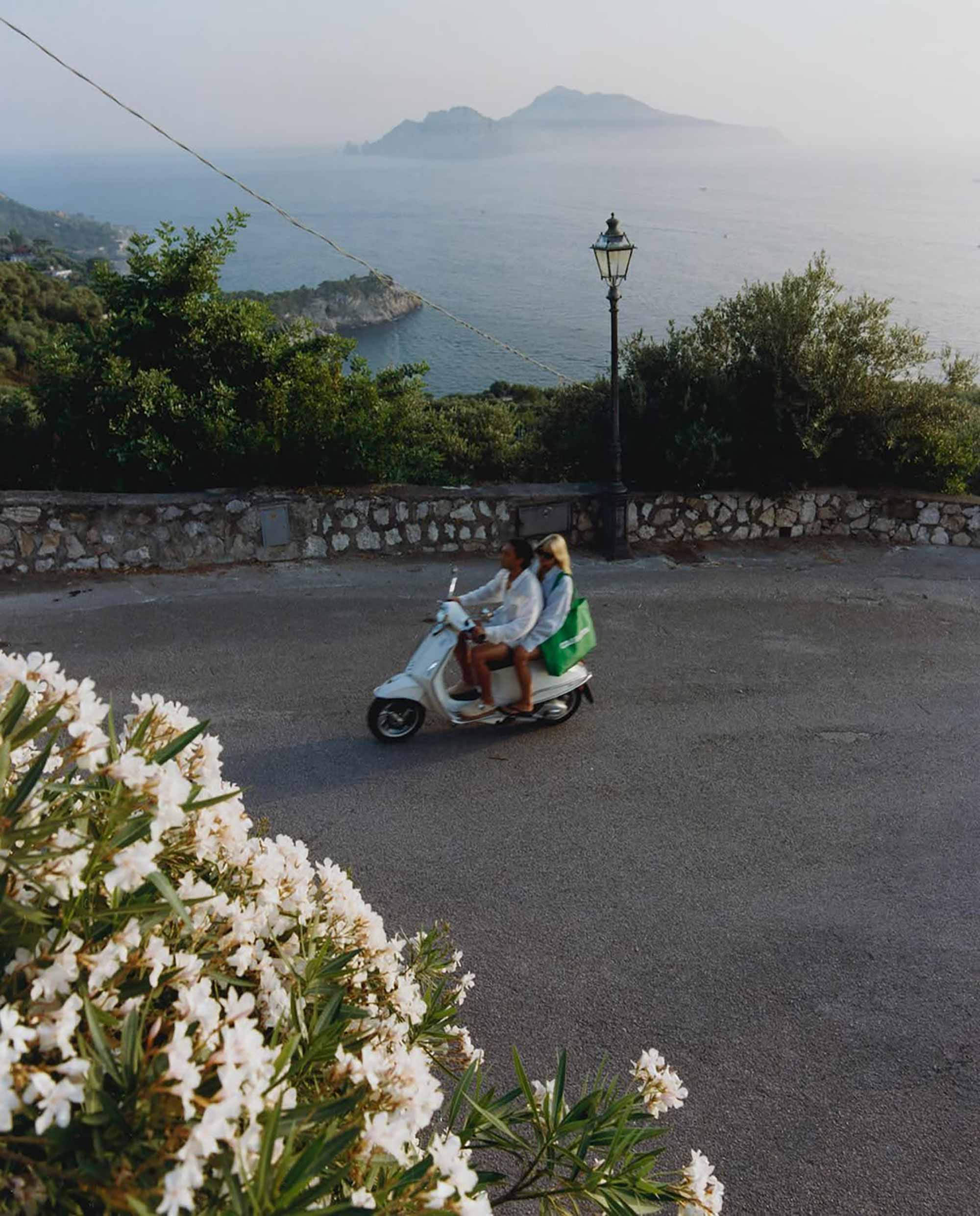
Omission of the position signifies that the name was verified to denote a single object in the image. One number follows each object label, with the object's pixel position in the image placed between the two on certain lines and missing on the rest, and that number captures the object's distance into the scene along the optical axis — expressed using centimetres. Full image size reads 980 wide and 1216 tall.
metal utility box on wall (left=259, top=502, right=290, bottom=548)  1053
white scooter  743
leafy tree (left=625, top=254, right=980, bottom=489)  1142
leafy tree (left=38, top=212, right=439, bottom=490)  1071
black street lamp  1034
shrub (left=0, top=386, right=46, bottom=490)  1088
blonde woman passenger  735
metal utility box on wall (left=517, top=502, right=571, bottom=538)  1102
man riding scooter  729
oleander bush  172
